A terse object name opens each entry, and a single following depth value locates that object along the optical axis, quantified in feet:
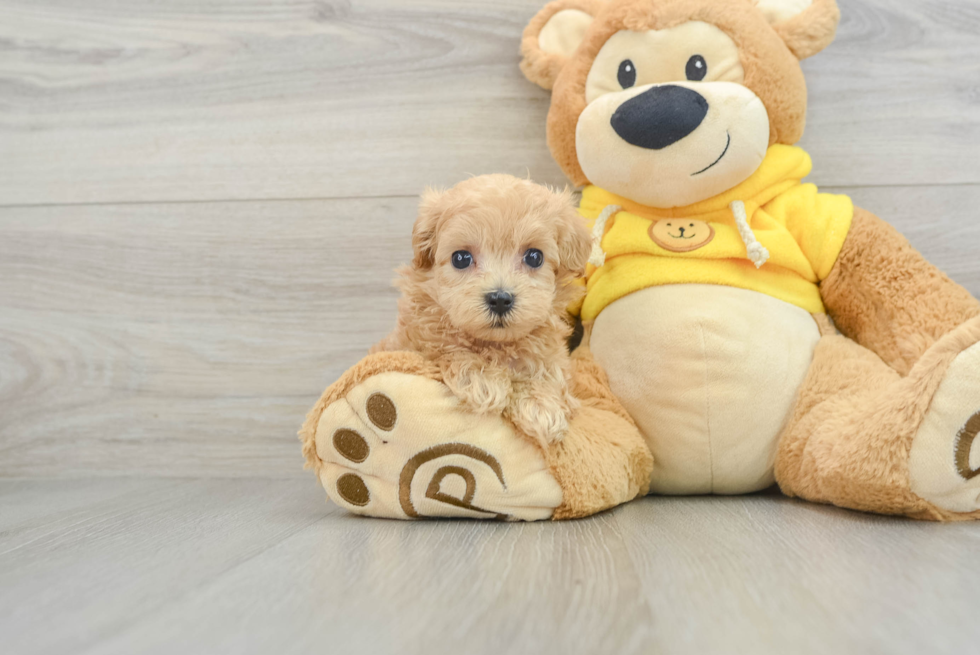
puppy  2.15
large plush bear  2.18
